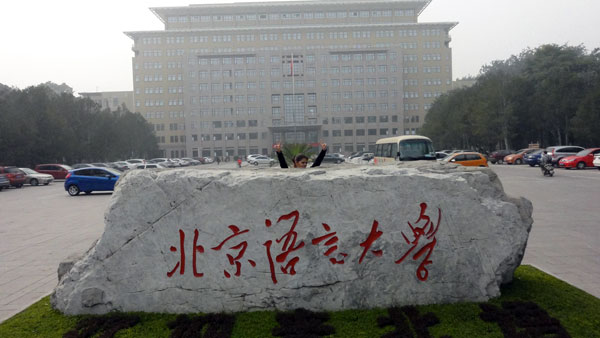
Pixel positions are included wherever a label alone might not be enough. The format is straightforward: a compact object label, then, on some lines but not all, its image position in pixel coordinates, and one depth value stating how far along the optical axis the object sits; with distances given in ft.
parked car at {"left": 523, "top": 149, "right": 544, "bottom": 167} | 90.23
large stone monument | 12.37
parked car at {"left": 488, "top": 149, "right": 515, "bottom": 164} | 116.16
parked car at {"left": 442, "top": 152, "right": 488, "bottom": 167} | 66.14
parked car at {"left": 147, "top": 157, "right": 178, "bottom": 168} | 134.87
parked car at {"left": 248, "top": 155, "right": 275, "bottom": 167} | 140.49
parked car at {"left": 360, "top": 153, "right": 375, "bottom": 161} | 116.16
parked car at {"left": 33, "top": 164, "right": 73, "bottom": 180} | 90.79
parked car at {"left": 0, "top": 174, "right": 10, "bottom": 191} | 68.74
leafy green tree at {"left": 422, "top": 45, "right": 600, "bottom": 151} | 108.00
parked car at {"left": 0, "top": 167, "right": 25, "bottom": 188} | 73.13
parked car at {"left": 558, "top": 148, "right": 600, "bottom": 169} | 75.42
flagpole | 242.17
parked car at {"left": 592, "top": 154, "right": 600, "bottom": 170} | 69.54
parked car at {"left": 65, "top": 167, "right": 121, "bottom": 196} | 56.95
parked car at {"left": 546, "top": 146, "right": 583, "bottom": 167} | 84.12
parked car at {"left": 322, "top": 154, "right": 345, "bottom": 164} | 111.94
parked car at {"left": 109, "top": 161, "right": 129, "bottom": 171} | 114.67
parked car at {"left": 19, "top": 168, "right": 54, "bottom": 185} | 80.02
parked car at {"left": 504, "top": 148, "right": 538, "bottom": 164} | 102.99
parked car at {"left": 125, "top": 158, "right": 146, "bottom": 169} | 120.98
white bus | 57.98
